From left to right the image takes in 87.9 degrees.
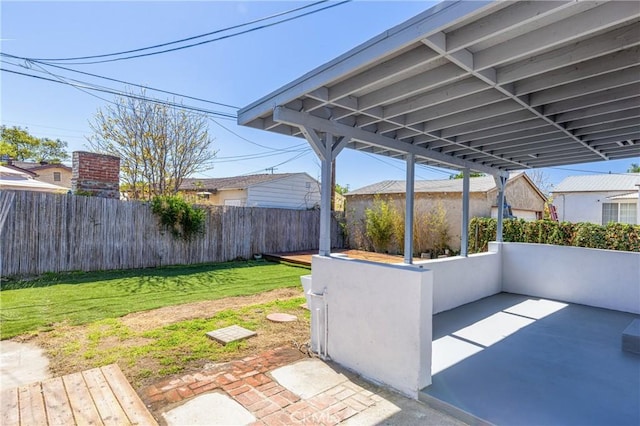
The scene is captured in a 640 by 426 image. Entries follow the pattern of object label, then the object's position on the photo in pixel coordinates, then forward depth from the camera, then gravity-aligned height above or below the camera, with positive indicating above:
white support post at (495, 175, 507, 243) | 6.69 +0.46
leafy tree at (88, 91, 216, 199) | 10.83 +2.50
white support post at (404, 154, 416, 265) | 4.75 +0.15
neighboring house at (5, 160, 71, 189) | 22.77 +3.06
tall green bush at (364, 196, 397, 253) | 12.36 -0.23
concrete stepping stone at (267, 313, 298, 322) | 4.68 -1.44
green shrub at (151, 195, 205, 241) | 8.75 +0.00
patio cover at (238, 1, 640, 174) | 2.11 +1.22
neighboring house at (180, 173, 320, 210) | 15.02 +1.27
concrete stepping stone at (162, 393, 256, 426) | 2.31 -1.43
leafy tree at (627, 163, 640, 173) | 29.40 +4.91
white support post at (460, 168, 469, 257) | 5.79 +0.21
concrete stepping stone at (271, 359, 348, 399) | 2.78 -1.44
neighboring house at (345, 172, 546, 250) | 11.53 +0.86
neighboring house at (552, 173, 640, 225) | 15.21 +1.14
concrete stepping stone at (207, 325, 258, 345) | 3.86 -1.43
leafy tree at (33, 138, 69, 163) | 28.14 +5.46
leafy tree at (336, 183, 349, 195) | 28.31 +2.66
